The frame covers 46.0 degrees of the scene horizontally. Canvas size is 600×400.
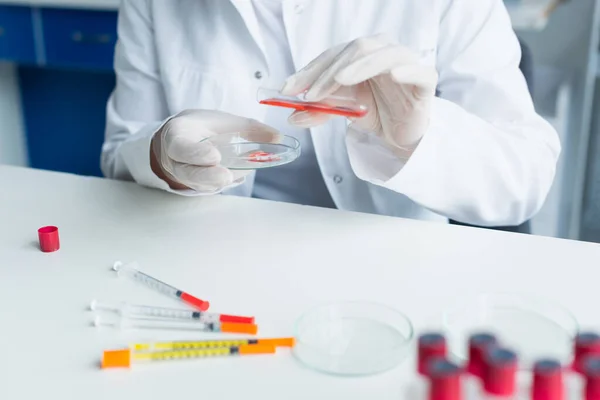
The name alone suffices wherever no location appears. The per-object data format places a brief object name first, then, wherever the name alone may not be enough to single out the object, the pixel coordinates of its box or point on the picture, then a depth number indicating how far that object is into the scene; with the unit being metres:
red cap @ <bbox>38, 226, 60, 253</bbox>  0.71
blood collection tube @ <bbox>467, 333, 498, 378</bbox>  0.38
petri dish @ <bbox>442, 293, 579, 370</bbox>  0.50
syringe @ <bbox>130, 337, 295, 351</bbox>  0.54
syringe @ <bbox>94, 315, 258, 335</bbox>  0.56
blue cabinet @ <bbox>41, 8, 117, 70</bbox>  1.92
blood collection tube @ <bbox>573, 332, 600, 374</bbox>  0.39
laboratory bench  0.50
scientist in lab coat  0.73
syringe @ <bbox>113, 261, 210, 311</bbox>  0.60
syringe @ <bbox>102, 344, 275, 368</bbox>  0.53
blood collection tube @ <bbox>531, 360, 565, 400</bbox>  0.37
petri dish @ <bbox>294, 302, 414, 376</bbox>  0.51
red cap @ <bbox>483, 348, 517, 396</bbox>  0.37
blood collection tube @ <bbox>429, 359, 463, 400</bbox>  0.37
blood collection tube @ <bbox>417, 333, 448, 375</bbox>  0.40
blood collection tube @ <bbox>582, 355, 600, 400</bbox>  0.37
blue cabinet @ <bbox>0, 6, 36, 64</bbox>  1.97
